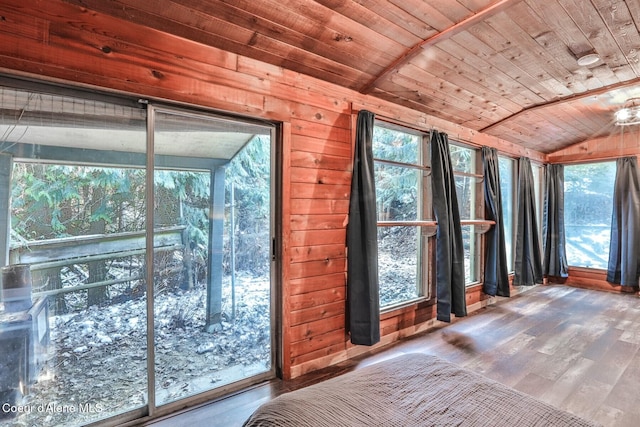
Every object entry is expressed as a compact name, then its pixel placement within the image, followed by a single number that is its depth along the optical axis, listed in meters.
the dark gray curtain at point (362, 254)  2.53
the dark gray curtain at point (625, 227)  4.56
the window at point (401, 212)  3.01
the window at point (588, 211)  5.00
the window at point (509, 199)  4.71
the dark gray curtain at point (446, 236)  3.19
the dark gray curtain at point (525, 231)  4.55
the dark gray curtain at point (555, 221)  5.28
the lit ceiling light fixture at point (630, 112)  3.52
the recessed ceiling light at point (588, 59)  2.46
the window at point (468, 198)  3.91
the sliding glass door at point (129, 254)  1.55
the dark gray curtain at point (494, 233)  3.95
